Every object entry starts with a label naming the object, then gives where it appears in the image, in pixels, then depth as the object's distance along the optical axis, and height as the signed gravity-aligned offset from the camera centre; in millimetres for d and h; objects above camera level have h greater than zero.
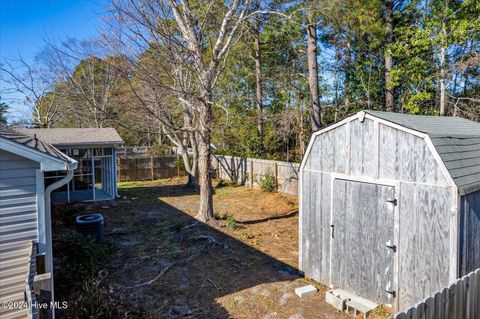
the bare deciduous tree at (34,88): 20359 +4220
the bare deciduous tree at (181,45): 9023 +3017
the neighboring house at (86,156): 13789 -238
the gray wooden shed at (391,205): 4551 -907
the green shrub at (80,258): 6035 -2227
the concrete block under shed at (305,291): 5900 -2567
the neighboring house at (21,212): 4395 -832
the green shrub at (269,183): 15188 -1551
